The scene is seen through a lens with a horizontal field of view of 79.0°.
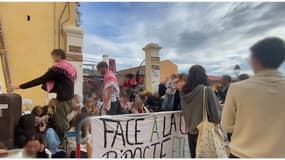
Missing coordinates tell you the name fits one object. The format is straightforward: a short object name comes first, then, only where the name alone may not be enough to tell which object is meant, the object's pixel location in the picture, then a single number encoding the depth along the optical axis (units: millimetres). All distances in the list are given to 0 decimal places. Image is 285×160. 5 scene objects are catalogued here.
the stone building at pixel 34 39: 2579
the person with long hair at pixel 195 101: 1341
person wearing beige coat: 801
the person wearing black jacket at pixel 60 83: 1474
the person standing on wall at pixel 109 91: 1855
